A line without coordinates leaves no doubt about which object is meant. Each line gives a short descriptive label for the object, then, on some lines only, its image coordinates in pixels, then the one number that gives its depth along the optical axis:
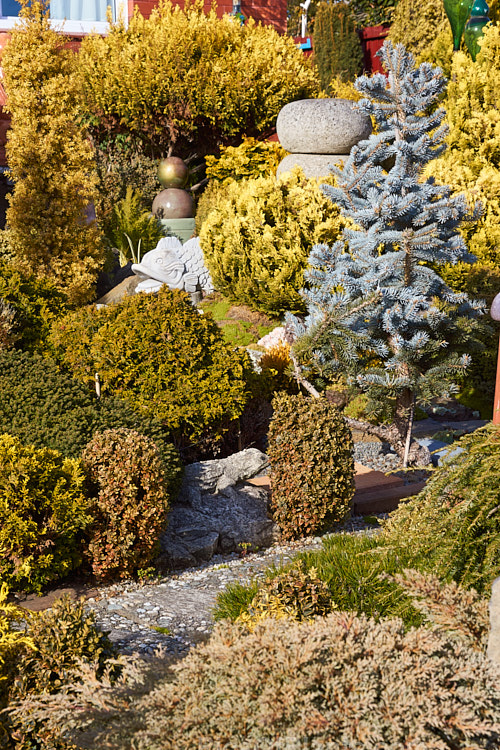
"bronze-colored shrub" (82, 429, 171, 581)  4.56
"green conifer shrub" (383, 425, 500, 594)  3.23
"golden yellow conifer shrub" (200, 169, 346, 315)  9.02
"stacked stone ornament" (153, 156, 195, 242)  13.58
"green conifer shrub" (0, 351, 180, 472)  5.26
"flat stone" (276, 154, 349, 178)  10.44
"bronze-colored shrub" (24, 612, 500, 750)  2.03
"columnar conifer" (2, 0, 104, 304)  9.12
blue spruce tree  6.60
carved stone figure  10.51
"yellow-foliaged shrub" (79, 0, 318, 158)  14.27
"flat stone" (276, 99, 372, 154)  10.21
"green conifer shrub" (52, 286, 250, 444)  6.08
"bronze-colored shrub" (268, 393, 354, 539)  5.34
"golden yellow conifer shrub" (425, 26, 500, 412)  9.12
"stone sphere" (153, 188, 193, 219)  13.72
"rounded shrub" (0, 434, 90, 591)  4.19
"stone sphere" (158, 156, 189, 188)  14.23
